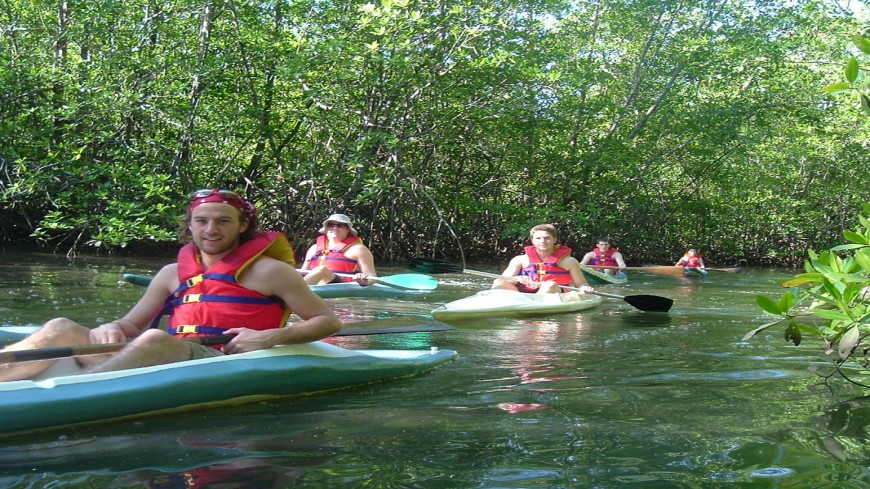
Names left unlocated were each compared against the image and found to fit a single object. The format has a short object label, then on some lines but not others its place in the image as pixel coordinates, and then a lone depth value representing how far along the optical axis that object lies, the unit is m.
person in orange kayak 14.93
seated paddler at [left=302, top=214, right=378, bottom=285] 7.83
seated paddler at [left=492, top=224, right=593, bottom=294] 7.70
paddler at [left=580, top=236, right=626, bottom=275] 12.37
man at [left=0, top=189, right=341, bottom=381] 3.39
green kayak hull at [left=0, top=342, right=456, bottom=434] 2.79
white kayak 6.55
